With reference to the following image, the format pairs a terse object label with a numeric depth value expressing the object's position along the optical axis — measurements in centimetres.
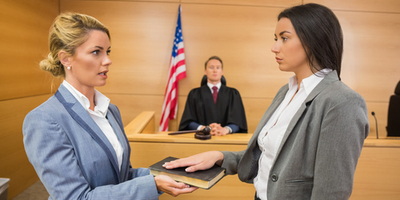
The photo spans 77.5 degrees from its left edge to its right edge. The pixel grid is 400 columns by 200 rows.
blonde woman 96
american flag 436
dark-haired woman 83
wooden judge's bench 203
